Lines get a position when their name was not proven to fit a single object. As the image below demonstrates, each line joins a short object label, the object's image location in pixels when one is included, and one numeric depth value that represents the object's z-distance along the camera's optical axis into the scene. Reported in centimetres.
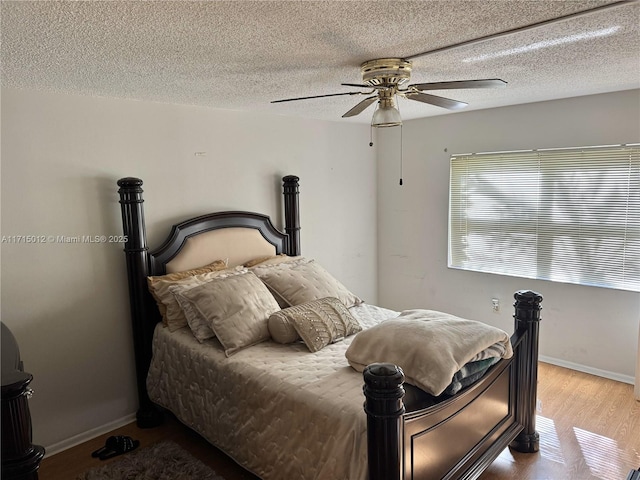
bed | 175
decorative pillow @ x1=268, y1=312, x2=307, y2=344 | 259
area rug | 243
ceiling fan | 207
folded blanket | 190
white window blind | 333
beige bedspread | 185
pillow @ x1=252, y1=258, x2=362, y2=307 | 302
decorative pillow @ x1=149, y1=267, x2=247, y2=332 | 284
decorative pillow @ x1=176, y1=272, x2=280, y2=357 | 256
